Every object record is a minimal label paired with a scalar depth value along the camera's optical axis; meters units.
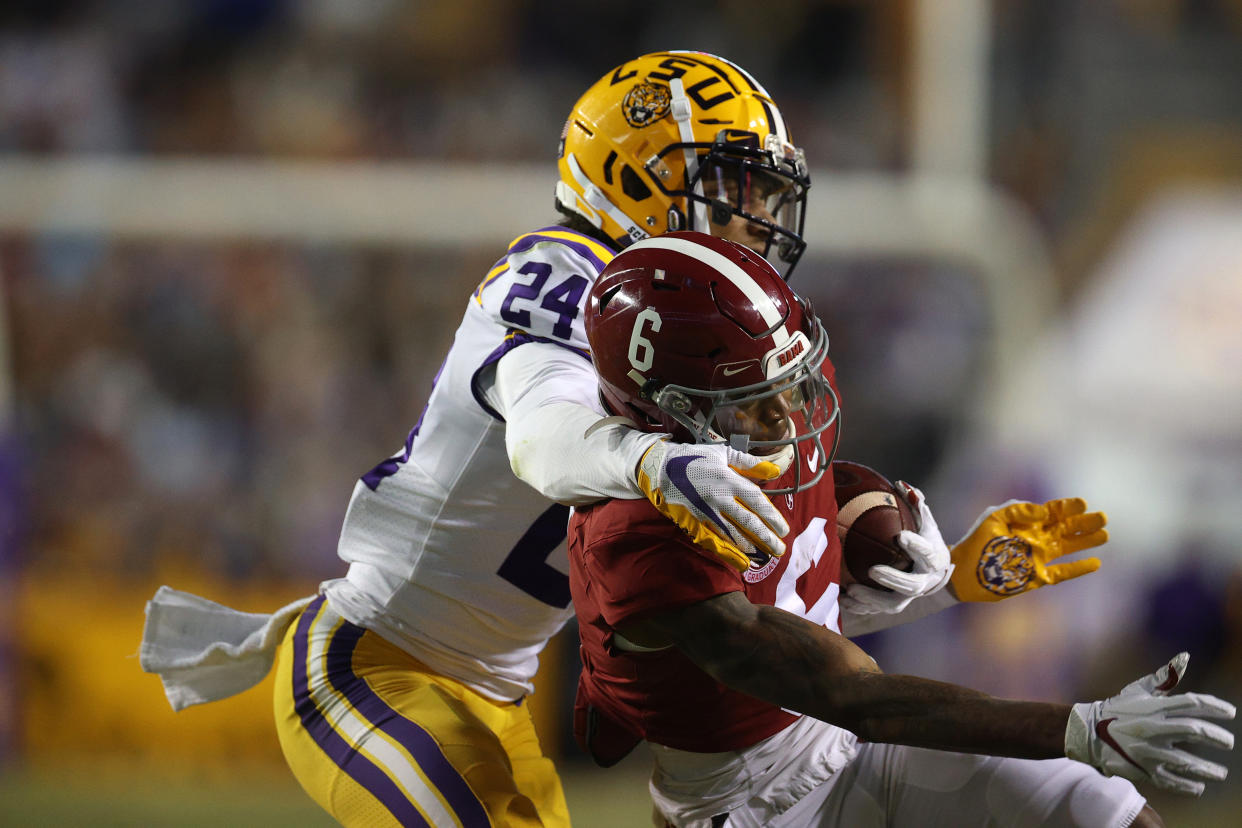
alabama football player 15.65
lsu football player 16.02
